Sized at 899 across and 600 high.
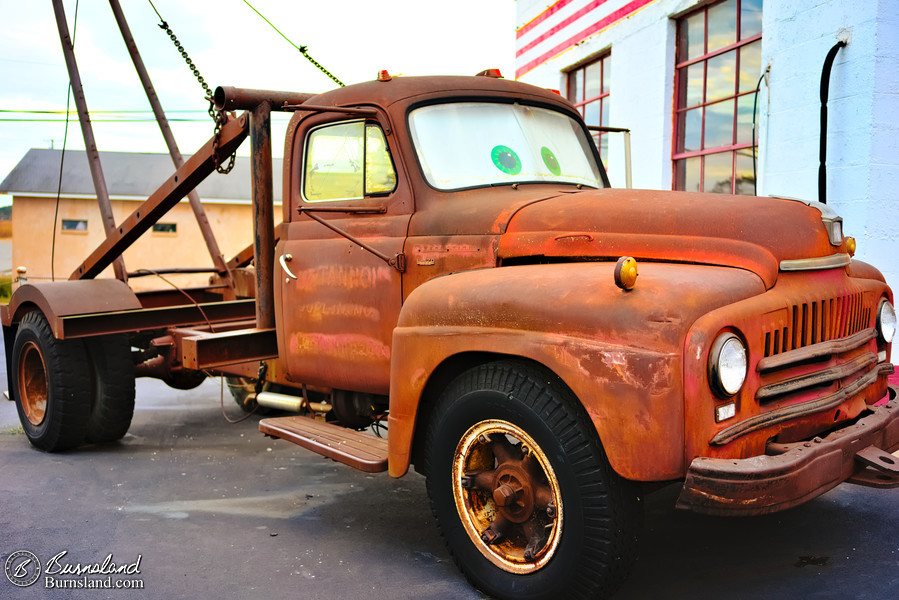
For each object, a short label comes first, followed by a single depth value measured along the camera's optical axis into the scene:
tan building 24.88
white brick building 5.65
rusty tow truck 2.61
